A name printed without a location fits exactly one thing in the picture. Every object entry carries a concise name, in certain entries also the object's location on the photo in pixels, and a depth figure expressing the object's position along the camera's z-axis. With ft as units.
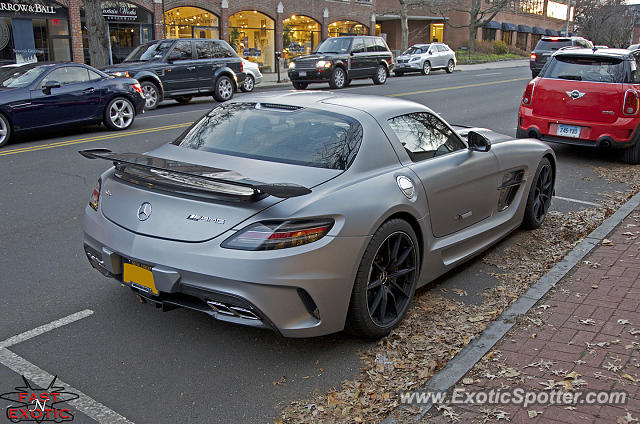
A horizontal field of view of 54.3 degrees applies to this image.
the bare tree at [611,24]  194.29
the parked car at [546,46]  96.32
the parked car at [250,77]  68.39
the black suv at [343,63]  72.90
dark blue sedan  36.35
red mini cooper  30.99
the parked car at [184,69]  53.11
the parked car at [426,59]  104.27
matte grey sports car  11.46
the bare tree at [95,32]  65.05
